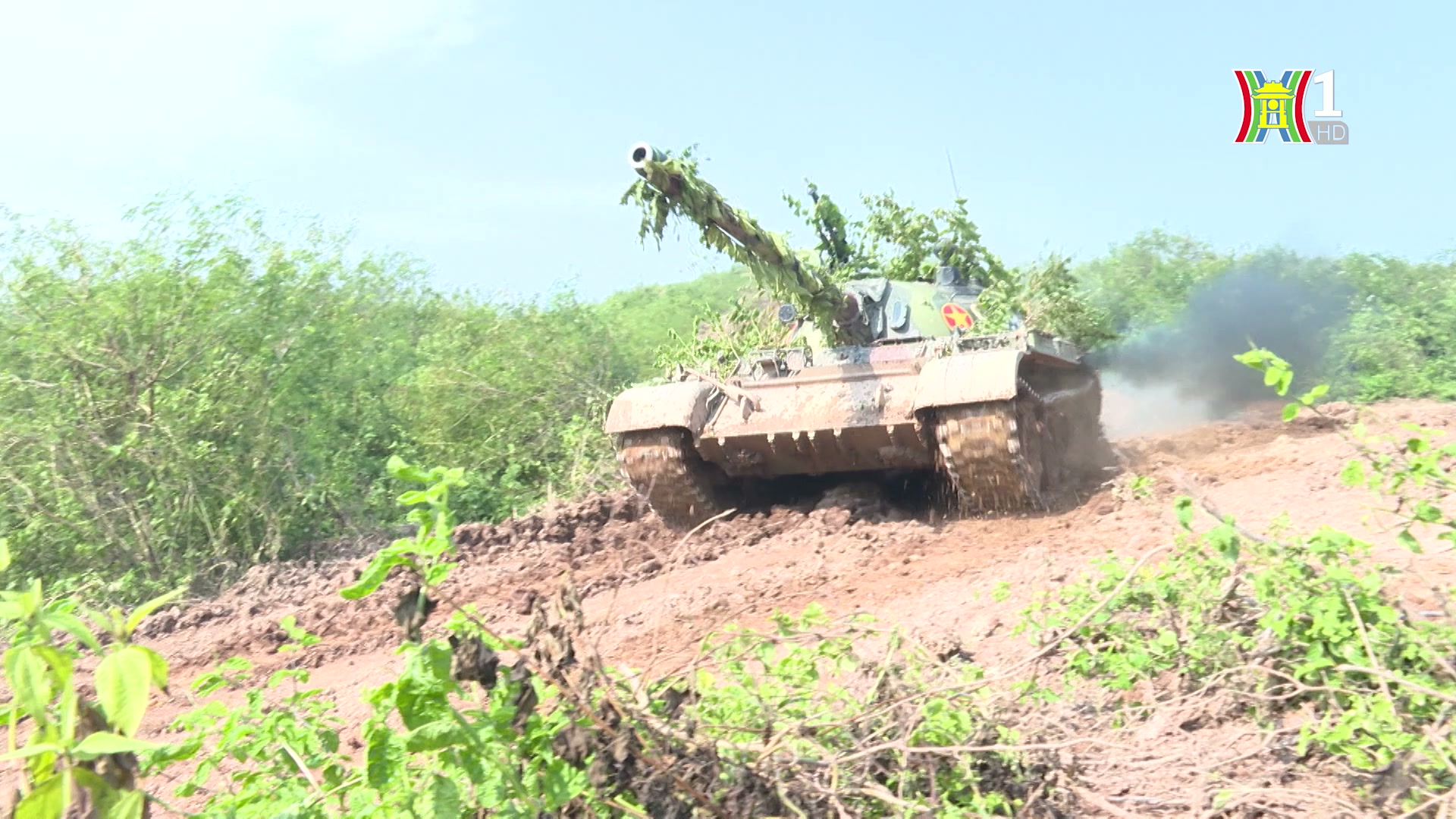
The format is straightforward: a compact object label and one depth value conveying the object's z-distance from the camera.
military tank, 7.71
